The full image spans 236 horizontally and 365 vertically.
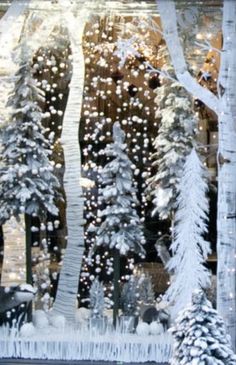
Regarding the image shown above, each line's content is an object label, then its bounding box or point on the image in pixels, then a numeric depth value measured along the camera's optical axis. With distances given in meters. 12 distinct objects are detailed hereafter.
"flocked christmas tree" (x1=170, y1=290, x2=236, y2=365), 4.73
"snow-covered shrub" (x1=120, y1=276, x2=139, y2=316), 6.18
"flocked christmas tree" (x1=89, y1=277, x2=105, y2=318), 6.17
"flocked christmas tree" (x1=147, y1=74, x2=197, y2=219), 6.13
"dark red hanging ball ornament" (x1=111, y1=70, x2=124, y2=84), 6.16
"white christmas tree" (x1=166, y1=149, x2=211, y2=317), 6.10
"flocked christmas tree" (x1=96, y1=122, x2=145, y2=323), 6.12
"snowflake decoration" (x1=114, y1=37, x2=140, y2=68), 6.13
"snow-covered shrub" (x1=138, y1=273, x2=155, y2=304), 6.17
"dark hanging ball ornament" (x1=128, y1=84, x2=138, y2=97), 6.16
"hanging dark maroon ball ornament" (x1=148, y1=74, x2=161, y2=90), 6.14
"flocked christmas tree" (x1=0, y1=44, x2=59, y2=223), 6.14
